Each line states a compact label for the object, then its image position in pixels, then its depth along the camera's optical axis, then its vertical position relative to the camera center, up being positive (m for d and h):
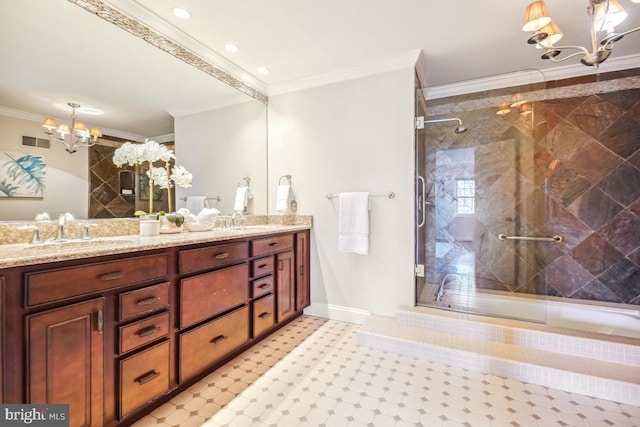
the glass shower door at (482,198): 2.76 +0.16
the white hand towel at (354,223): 2.53 -0.08
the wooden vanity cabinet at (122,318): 1.00 -0.47
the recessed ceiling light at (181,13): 1.84 +1.32
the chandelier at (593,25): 1.44 +1.01
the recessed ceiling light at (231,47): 2.26 +1.34
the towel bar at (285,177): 2.93 +0.38
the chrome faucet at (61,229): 1.49 -0.08
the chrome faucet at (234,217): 2.68 -0.03
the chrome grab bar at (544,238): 2.73 -0.23
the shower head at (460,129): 2.97 +0.89
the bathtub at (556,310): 2.25 -0.81
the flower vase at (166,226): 1.99 -0.08
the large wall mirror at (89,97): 1.44 +0.76
